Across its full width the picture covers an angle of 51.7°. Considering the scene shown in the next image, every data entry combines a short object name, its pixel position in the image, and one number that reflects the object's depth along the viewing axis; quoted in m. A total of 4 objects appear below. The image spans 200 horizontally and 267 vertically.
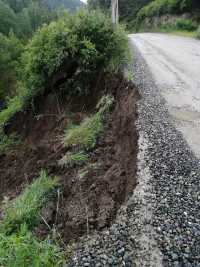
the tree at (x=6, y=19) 23.39
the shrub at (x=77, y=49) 5.26
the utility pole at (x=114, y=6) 10.71
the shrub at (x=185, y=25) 17.89
